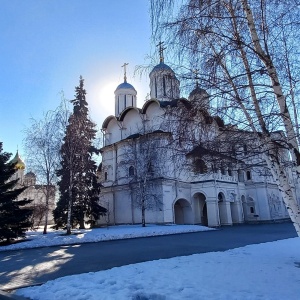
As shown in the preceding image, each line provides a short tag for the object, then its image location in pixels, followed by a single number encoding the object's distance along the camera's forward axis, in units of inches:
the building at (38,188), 894.6
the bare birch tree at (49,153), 839.1
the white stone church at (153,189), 1091.3
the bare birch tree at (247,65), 224.8
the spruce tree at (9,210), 638.5
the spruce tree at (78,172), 823.7
